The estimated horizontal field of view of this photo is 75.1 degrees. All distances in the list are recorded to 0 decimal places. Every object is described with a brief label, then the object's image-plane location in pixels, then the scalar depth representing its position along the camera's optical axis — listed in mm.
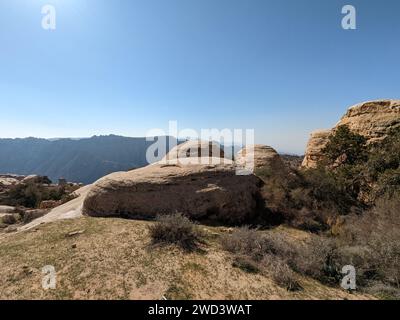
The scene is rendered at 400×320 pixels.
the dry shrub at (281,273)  6706
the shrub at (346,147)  17500
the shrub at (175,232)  8953
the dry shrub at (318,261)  7469
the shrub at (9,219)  16875
